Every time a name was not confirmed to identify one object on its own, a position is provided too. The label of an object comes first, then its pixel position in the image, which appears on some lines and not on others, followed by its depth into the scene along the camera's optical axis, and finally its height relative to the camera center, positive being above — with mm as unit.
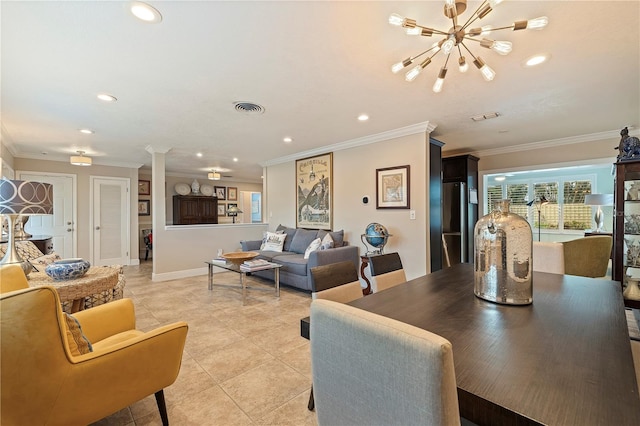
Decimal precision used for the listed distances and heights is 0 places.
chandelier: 1387 +975
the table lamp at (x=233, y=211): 9406 +103
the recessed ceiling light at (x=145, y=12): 1548 +1159
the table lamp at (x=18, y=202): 2076 +103
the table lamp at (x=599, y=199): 4191 +185
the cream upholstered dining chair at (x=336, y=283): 1568 -415
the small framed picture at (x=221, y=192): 9298 +743
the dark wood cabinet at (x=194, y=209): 8121 +156
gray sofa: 4066 -669
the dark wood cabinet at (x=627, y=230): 3098 -205
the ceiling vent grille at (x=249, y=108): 3008 +1179
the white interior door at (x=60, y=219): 5527 -71
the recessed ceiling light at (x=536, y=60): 2084 +1159
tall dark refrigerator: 4871 +117
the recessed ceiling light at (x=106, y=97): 2748 +1176
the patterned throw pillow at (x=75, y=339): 1254 -571
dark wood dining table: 660 -457
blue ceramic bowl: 2000 -397
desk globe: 3955 -319
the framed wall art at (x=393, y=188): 3988 +372
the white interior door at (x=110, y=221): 6223 -139
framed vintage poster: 5078 +415
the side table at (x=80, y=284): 1903 -484
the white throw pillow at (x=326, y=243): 4359 -463
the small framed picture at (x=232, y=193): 9592 +721
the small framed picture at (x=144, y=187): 7738 +769
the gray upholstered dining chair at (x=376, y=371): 578 -371
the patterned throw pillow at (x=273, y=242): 5227 -531
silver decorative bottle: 1388 -244
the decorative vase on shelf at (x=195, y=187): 8461 +822
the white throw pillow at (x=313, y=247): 4475 -533
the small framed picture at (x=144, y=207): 7653 +196
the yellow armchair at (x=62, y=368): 1033 -665
